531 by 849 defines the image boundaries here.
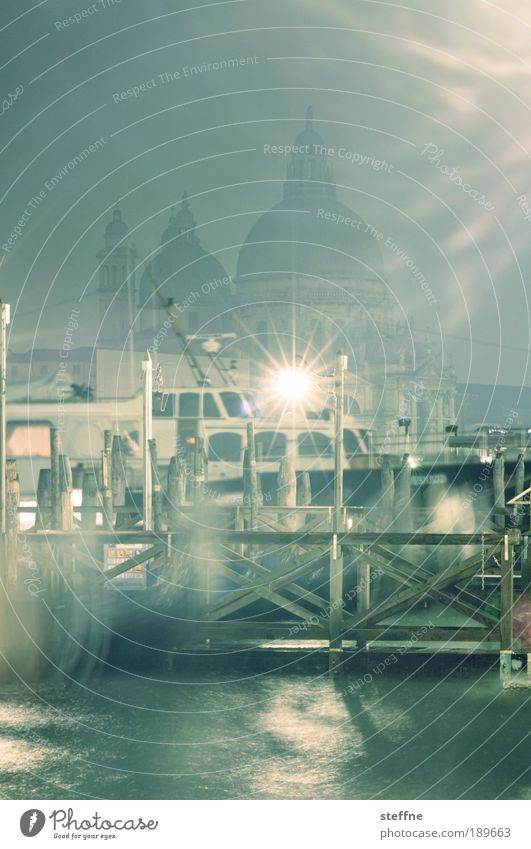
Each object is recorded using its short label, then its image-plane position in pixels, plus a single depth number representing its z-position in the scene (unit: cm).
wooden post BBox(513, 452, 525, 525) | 2795
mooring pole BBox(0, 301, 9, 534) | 2073
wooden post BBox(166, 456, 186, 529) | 3200
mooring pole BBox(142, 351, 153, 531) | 2609
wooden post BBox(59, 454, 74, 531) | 2822
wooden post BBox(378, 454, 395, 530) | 3516
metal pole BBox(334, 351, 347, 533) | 2214
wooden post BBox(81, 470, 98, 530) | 3784
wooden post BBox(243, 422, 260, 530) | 3757
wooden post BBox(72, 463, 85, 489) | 7178
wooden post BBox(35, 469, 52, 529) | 3034
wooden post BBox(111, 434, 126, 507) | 4056
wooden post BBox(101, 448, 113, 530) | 3164
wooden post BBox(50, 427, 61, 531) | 2848
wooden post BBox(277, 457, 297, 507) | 3762
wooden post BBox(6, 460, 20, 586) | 2433
